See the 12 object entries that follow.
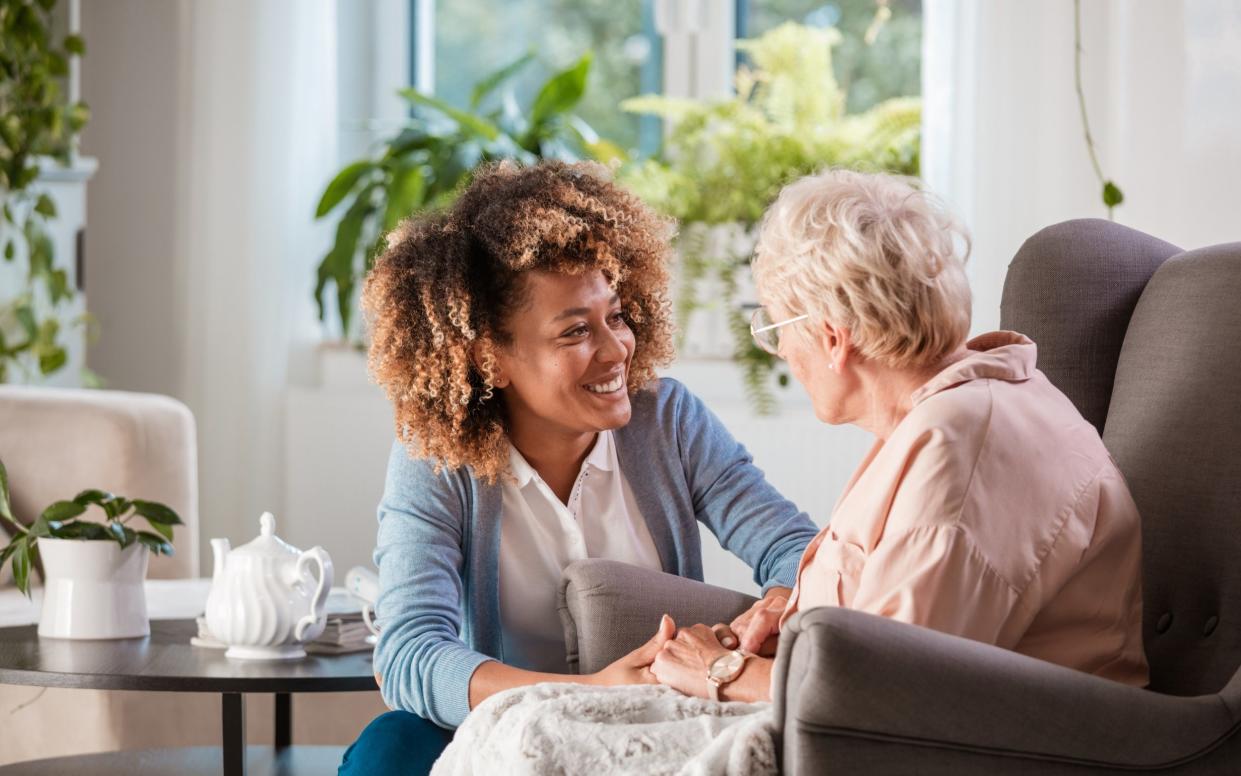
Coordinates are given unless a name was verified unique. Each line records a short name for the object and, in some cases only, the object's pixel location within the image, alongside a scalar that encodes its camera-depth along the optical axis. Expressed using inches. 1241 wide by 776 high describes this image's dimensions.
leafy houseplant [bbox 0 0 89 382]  209.3
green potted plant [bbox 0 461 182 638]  155.7
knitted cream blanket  125.4
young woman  144.9
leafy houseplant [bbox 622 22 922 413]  197.3
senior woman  127.1
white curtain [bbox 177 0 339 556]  217.9
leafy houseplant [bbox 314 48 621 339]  206.7
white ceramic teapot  151.9
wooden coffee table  147.0
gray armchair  123.5
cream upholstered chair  178.3
